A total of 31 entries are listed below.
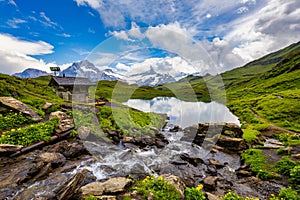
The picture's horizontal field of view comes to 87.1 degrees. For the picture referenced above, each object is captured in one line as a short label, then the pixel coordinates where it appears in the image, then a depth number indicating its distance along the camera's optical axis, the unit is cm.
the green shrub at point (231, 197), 823
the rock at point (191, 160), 1533
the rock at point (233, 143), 1917
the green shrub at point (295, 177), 1128
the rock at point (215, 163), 1501
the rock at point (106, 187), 839
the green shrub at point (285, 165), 1302
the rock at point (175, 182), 882
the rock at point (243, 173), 1332
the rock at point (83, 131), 1767
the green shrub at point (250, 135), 2186
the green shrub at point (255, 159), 1404
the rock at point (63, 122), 1718
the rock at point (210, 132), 2230
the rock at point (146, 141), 1934
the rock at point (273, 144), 1938
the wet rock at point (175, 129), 2871
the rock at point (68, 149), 1374
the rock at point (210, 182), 1088
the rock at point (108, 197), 772
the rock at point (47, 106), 2125
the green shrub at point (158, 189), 812
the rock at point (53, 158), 1188
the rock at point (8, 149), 1189
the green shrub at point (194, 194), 828
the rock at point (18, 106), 1786
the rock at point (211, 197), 852
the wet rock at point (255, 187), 1059
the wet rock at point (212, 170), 1339
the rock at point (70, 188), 728
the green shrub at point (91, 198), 741
